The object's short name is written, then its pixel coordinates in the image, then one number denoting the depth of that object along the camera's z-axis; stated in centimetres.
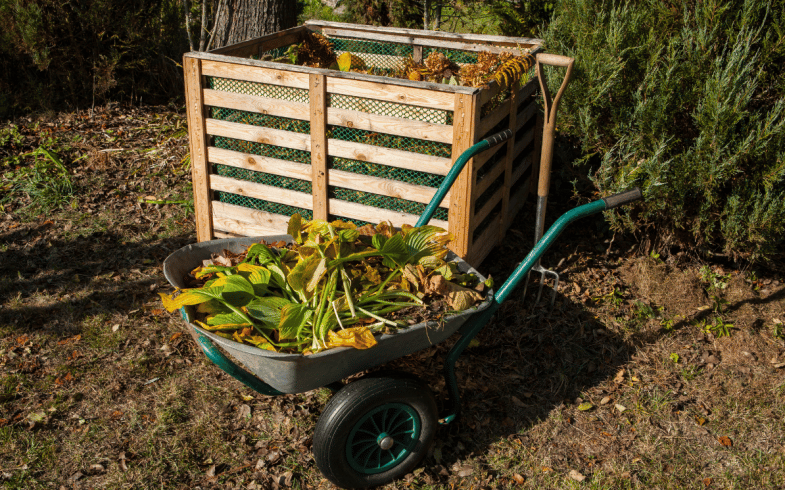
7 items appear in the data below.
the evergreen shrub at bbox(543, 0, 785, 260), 377
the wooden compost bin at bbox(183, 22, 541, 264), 372
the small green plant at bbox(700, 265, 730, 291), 434
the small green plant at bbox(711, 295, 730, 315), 414
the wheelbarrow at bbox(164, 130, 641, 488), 249
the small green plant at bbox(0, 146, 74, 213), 538
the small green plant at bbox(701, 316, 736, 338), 395
